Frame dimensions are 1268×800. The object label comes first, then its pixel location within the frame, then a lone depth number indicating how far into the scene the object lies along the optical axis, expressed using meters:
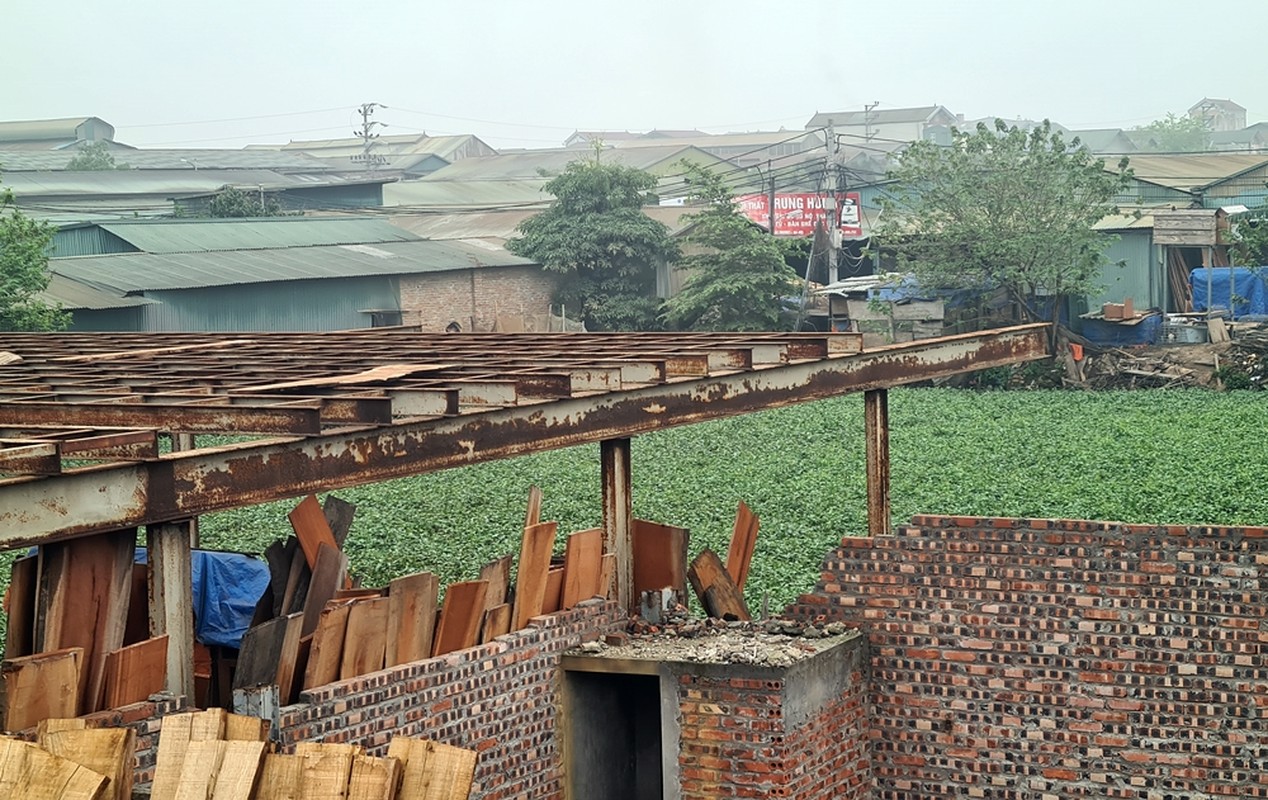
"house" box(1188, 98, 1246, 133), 154.38
